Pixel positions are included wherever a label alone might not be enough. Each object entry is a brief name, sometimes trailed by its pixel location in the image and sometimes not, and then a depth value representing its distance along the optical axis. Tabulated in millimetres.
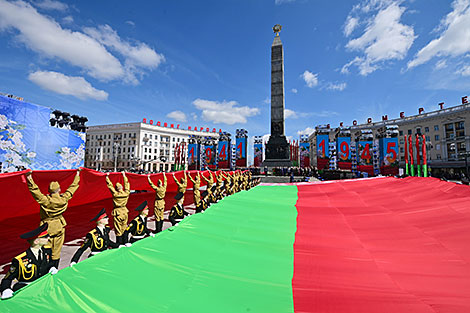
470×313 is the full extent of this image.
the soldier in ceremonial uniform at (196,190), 8203
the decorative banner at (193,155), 37688
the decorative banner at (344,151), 27828
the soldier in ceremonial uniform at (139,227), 4844
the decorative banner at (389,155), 24462
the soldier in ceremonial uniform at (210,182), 10261
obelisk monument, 29859
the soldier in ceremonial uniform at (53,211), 3555
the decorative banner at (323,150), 29730
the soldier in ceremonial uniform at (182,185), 7266
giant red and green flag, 2295
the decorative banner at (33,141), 22906
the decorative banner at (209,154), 38000
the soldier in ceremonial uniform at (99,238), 3791
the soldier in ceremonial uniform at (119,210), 4922
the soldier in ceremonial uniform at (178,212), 6174
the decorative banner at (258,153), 35438
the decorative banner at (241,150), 33938
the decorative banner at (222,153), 34719
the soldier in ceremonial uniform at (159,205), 6273
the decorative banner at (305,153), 39588
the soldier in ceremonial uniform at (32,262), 2850
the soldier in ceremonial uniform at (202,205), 7828
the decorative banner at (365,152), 26202
